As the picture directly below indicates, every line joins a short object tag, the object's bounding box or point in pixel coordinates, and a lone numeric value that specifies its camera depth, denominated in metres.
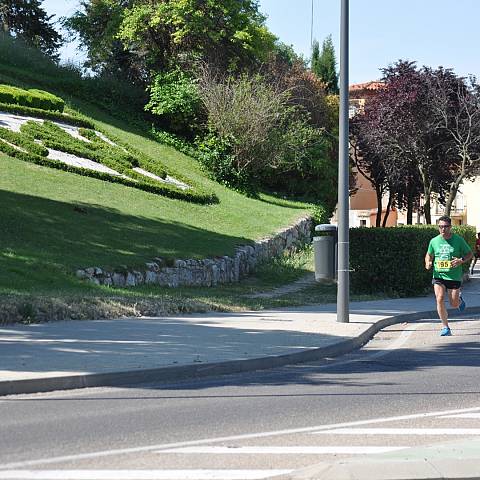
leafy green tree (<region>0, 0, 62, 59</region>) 61.88
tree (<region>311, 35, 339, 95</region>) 94.14
